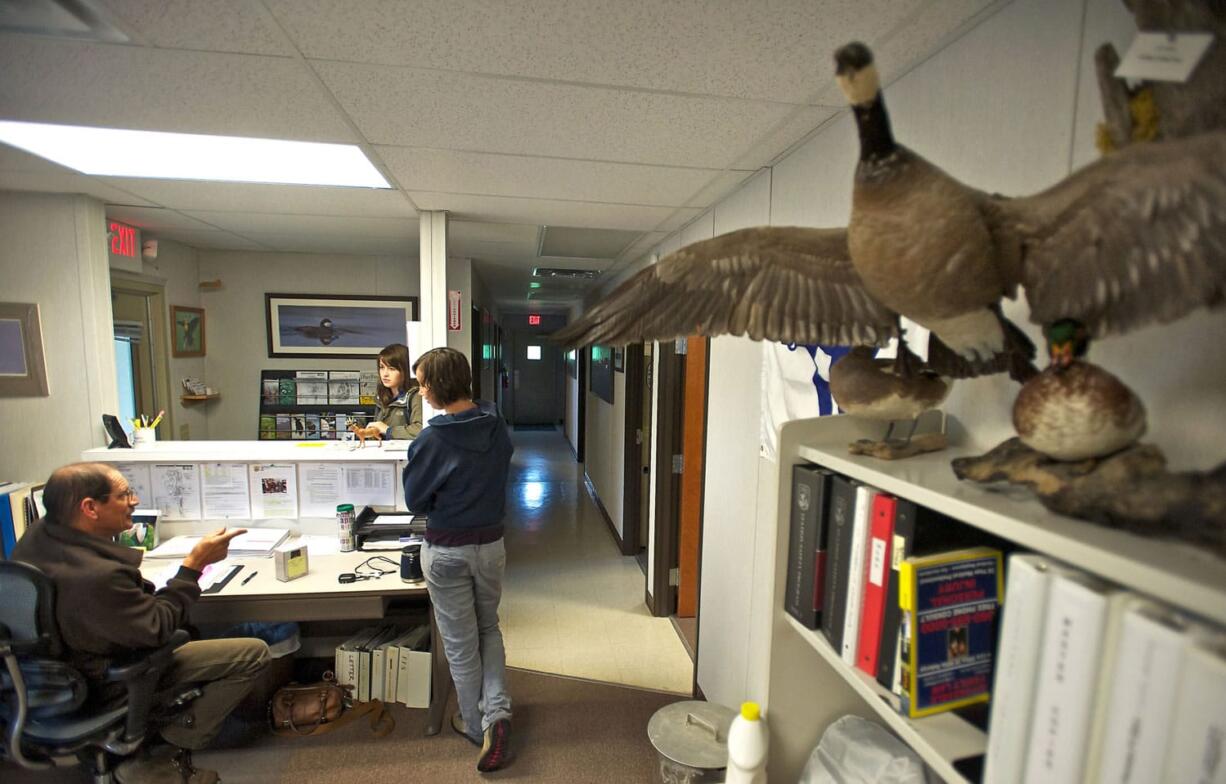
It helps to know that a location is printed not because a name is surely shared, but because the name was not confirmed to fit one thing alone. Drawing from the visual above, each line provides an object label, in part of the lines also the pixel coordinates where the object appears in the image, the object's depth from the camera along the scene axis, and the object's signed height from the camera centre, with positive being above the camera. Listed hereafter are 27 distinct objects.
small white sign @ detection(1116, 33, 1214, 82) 0.48 +0.29
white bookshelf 0.45 -0.18
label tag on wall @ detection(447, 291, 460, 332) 3.24 +0.25
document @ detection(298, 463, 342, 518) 2.55 -0.68
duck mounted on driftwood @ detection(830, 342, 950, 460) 0.79 -0.05
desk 2.07 -1.00
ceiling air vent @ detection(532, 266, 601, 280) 4.77 +0.75
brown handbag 2.28 -1.59
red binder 0.76 -0.32
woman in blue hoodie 2.06 -0.66
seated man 1.53 -0.77
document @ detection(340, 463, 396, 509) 2.58 -0.67
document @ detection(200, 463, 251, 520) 2.50 -0.69
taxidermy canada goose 0.45 +0.12
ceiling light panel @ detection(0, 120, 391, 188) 1.72 +0.68
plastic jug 0.90 -0.67
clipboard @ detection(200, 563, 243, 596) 2.05 -0.94
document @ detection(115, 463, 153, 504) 2.44 -0.61
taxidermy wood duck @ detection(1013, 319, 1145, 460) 0.54 -0.04
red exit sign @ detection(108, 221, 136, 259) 2.92 +0.59
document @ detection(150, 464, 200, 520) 2.47 -0.69
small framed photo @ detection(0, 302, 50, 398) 2.38 -0.05
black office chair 1.47 -1.05
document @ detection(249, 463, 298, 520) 2.53 -0.69
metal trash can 1.64 -1.25
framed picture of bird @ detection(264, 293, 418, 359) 4.05 +0.17
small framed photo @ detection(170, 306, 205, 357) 3.59 +0.10
